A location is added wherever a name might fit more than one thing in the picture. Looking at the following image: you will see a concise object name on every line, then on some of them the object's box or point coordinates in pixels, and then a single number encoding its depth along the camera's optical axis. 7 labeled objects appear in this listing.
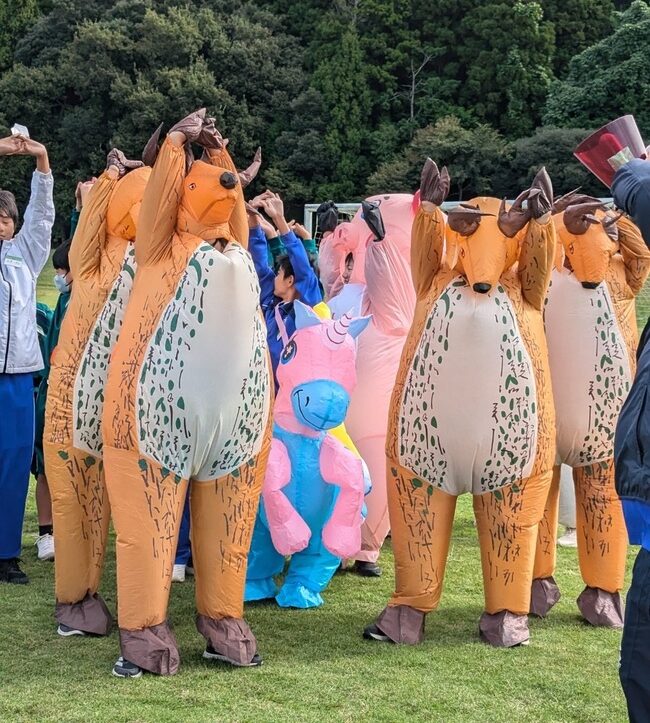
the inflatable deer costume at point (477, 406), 3.63
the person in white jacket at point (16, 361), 4.56
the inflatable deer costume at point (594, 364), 4.09
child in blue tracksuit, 4.69
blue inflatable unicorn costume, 4.20
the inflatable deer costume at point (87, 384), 3.70
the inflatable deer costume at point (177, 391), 3.29
